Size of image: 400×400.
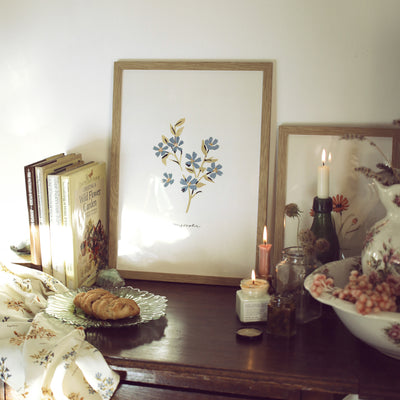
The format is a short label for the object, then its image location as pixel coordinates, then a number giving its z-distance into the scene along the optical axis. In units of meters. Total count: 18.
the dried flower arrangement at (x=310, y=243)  1.27
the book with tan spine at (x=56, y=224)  1.31
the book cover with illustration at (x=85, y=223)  1.32
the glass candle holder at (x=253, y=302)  1.19
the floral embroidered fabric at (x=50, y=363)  1.02
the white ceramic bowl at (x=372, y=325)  0.95
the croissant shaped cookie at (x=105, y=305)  1.16
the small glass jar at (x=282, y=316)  1.12
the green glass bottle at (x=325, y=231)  1.29
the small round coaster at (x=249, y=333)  1.12
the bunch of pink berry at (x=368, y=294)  0.95
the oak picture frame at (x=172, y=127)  1.37
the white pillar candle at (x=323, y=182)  1.27
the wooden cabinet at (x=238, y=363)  0.98
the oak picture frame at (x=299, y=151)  1.33
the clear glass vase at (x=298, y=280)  1.20
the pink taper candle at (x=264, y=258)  1.30
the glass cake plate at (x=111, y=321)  1.16
